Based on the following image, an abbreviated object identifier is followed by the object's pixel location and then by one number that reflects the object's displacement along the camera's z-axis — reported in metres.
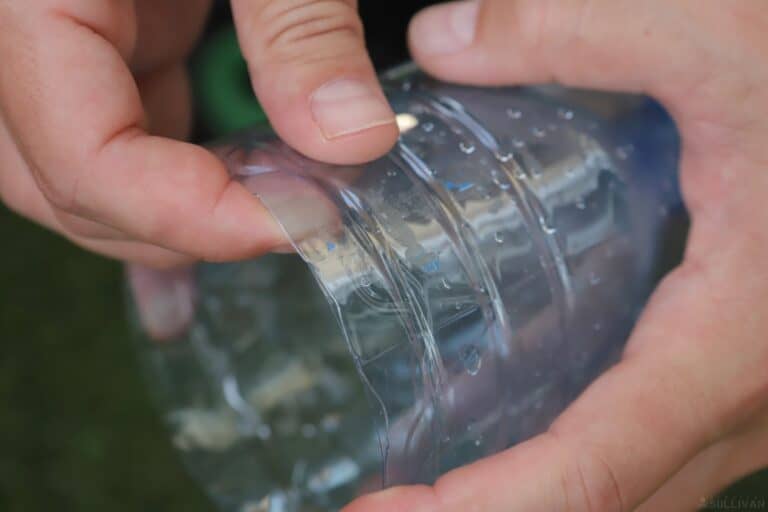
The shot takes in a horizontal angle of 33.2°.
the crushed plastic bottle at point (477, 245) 0.21
